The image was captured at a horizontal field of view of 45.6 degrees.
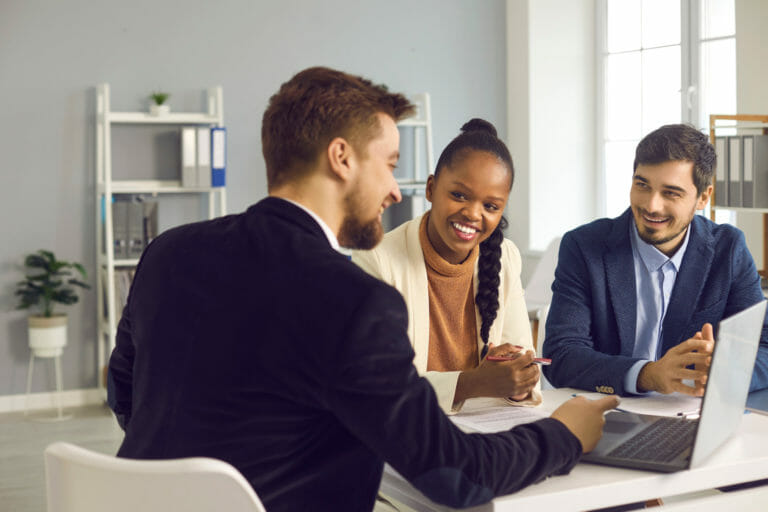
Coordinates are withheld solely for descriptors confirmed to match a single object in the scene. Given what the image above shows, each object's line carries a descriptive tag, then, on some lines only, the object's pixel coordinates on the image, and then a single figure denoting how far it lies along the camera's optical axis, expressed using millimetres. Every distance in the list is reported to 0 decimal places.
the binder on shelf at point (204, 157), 4754
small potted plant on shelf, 4723
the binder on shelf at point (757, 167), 3812
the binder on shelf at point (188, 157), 4723
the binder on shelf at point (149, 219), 4738
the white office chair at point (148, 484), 988
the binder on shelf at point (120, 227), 4691
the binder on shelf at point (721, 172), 3918
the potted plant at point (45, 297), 4547
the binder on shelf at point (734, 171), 3871
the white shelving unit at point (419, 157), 5289
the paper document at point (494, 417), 1568
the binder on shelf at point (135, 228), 4711
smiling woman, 1976
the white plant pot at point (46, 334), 4547
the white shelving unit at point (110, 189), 4602
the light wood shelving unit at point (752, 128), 3873
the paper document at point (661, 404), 1748
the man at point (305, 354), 1115
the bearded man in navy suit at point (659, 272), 2148
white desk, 1257
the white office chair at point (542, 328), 2373
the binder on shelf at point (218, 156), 4773
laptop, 1333
